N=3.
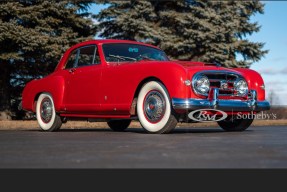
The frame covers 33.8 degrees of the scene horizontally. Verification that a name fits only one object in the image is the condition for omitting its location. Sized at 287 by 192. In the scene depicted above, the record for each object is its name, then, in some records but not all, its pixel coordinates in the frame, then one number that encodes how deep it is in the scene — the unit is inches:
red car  271.6
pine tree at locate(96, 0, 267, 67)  821.9
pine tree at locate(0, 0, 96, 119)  663.8
